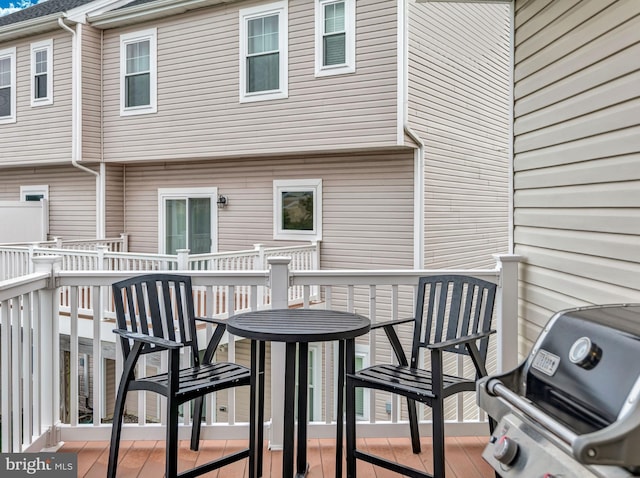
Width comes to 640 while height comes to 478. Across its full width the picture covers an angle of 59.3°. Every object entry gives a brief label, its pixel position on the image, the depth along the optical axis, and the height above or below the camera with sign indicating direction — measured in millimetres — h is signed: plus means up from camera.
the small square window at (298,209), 8438 +175
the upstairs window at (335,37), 7629 +2535
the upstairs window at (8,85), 10429 +2479
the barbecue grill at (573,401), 1143 -430
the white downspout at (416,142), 7320 +1060
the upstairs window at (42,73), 9867 +2587
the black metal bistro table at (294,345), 2385 -567
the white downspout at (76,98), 9391 +2021
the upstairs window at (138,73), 9195 +2432
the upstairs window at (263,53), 8117 +2469
